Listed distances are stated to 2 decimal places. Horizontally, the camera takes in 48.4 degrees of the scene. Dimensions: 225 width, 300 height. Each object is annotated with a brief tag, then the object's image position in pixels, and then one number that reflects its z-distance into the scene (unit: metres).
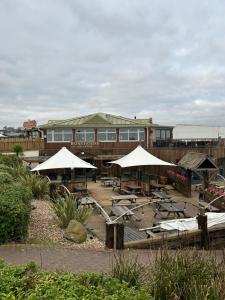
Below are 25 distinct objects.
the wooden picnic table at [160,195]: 11.74
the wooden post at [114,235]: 5.77
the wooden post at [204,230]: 6.58
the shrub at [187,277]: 2.98
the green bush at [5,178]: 8.12
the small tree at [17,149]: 24.86
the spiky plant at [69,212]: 7.36
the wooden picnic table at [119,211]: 8.96
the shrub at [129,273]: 3.59
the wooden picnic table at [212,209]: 9.32
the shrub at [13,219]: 5.57
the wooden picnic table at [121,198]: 11.19
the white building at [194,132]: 36.76
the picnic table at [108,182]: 17.33
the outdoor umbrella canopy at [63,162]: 13.13
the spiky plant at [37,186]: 10.99
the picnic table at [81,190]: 13.16
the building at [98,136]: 22.28
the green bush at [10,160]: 15.64
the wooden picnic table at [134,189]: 14.19
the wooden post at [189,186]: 13.78
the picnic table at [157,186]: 14.03
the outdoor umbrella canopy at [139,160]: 14.08
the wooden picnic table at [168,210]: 9.26
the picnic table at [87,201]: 10.07
